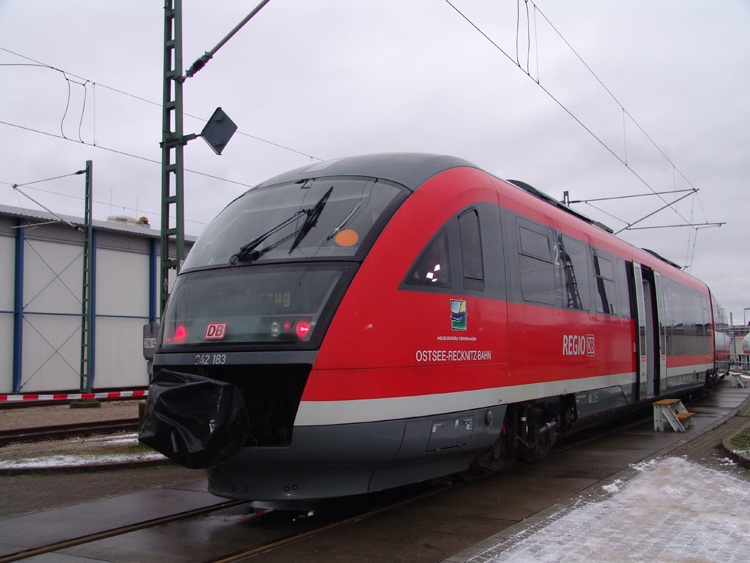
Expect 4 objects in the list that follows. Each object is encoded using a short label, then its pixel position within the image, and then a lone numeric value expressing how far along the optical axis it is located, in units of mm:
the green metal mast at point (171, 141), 10094
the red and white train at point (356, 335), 5258
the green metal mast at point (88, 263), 20906
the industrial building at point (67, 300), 26672
